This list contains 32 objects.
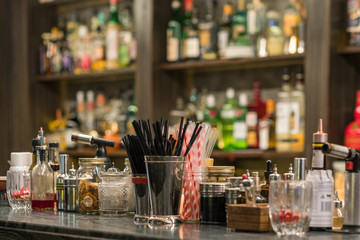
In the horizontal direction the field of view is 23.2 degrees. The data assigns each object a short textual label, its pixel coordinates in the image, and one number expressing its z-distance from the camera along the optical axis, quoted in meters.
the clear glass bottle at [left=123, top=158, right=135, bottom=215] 2.28
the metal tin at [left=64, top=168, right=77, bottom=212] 2.37
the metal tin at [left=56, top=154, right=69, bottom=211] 2.39
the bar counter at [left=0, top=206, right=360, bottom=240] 1.90
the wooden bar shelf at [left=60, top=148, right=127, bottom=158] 4.13
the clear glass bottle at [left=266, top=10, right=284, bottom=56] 3.64
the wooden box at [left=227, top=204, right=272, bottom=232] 1.95
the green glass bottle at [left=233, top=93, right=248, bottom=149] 3.75
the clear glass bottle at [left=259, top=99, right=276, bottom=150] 3.66
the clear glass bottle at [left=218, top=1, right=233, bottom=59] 3.82
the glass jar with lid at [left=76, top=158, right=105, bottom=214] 2.32
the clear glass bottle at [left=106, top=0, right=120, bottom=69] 4.29
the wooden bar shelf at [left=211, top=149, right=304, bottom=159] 3.50
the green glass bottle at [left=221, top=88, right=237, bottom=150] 3.83
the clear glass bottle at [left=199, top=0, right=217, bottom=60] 3.88
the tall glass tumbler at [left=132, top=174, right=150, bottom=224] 2.11
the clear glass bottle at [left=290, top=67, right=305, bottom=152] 3.56
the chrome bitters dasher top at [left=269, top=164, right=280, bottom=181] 2.04
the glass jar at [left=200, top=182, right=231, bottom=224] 2.09
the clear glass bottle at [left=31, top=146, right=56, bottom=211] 2.40
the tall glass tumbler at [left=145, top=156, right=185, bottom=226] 2.05
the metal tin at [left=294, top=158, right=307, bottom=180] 1.98
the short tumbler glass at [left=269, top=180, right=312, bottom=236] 1.90
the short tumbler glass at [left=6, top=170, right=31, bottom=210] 2.43
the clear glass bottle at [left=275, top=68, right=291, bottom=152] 3.58
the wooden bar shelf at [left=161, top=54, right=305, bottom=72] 3.57
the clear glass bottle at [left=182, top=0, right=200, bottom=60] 3.91
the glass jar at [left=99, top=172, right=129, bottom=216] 2.25
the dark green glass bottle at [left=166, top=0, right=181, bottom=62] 3.99
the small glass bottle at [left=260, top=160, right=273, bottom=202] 2.08
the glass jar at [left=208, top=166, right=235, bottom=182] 2.14
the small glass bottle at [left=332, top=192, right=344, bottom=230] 2.03
